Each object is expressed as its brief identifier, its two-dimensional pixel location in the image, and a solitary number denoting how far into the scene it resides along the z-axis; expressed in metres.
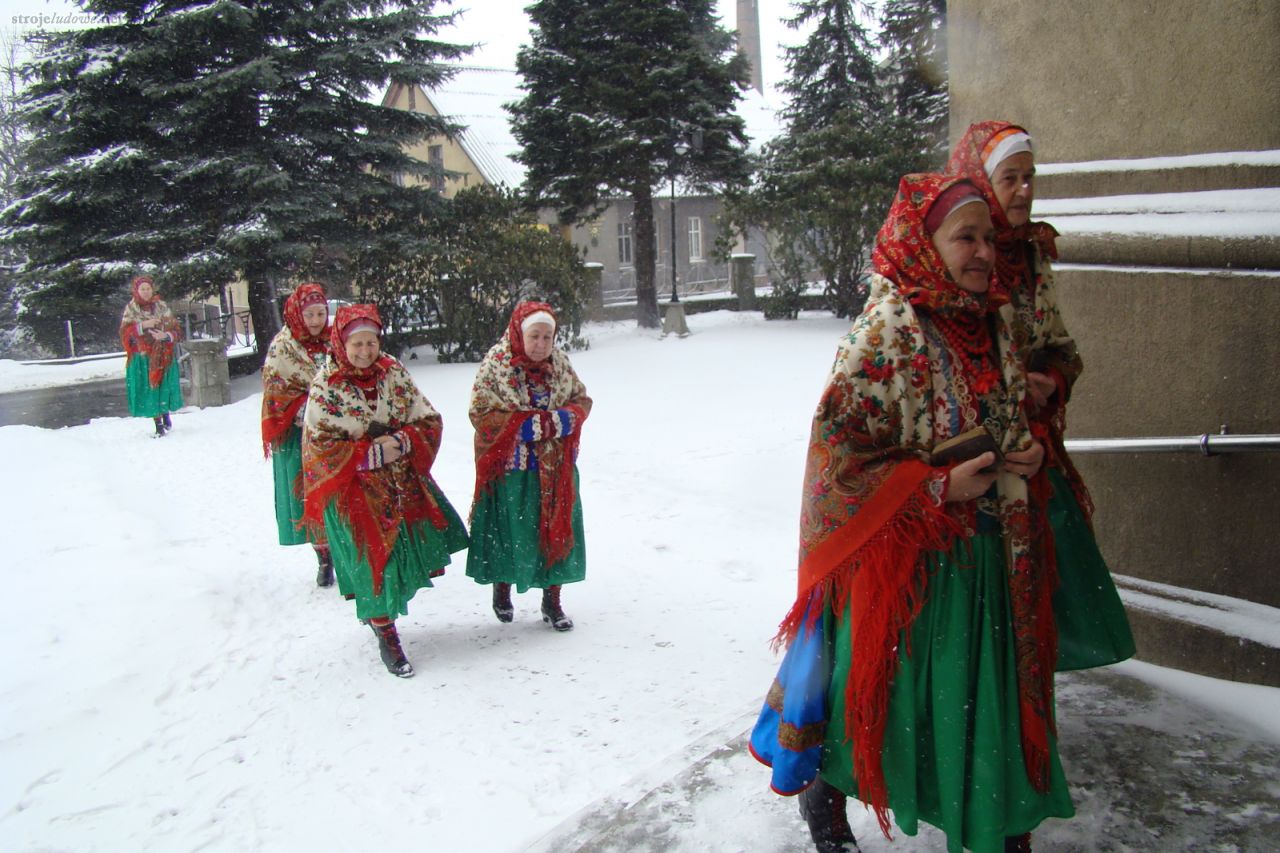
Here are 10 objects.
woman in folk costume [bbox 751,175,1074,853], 2.46
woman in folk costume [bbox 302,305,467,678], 5.01
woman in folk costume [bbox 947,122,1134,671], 2.85
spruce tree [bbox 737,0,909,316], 18.31
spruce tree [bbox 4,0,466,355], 15.85
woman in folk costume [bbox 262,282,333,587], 6.50
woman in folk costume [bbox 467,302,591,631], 5.27
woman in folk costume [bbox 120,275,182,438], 12.73
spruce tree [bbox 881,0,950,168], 20.39
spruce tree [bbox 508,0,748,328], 19.58
